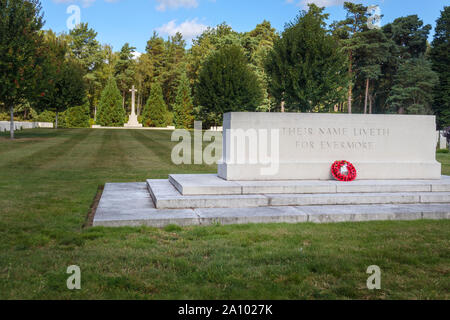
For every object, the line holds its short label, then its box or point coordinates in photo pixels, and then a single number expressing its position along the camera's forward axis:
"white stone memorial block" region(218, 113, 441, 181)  9.27
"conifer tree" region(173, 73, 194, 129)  62.09
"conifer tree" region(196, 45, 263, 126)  34.31
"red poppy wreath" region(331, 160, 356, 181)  9.33
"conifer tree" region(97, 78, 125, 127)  63.88
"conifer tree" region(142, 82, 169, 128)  65.00
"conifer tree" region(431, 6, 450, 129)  54.22
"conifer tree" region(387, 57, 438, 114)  53.88
